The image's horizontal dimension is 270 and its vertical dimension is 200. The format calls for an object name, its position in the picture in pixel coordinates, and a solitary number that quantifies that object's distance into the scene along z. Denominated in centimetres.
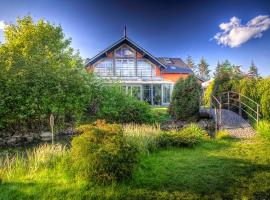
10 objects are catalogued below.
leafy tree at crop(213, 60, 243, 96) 1560
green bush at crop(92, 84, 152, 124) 1191
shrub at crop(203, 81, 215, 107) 1731
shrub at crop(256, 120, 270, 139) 805
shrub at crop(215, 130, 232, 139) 873
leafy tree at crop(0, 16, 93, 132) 916
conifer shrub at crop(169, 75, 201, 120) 1319
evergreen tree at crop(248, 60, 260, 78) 6644
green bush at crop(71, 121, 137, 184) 424
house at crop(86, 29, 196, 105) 2595
